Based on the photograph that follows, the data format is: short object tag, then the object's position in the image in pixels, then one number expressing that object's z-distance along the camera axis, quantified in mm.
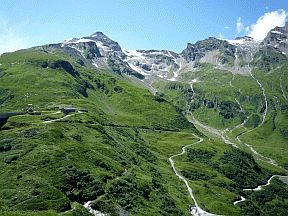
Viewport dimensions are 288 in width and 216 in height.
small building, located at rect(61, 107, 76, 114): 146900
